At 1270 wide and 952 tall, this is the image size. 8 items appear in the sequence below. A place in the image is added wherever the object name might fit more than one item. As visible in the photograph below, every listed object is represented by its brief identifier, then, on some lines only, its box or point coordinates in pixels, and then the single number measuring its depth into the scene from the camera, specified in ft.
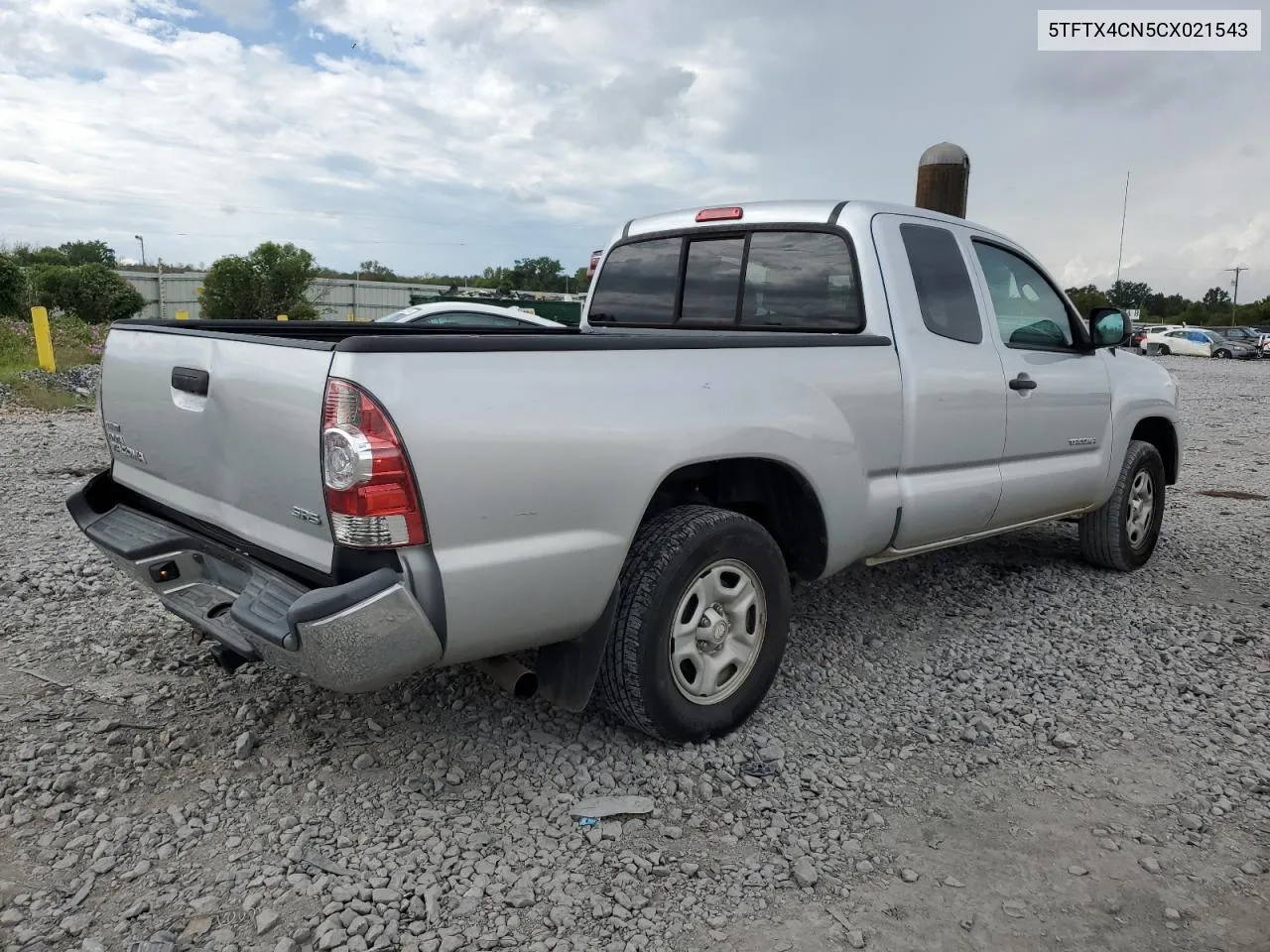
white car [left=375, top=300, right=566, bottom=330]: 34.86
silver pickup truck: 8.18
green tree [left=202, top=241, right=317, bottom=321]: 86.48
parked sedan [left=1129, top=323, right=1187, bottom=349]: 126.00
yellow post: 44.78
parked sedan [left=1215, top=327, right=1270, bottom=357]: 121.80
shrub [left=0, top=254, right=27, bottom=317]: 65.46
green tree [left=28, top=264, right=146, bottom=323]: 83.15
